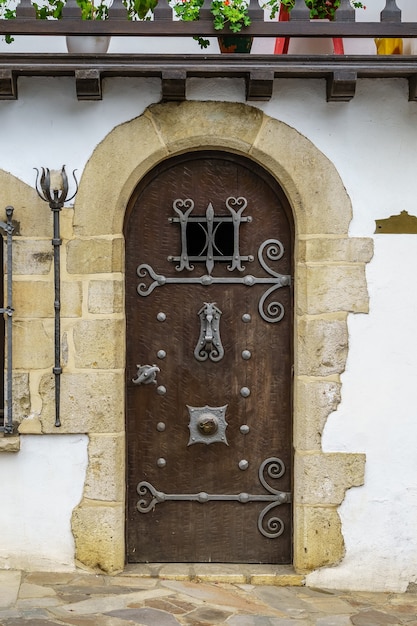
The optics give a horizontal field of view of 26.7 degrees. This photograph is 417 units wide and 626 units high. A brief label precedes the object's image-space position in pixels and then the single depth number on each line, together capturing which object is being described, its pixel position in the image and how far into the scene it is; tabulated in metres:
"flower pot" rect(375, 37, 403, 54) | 4.79
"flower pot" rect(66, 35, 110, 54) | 4.58
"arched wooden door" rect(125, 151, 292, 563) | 4.78
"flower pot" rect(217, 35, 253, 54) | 4.61
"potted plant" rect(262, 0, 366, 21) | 4.72
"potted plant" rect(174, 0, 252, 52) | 4.32
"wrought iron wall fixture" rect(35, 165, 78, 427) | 4.52
